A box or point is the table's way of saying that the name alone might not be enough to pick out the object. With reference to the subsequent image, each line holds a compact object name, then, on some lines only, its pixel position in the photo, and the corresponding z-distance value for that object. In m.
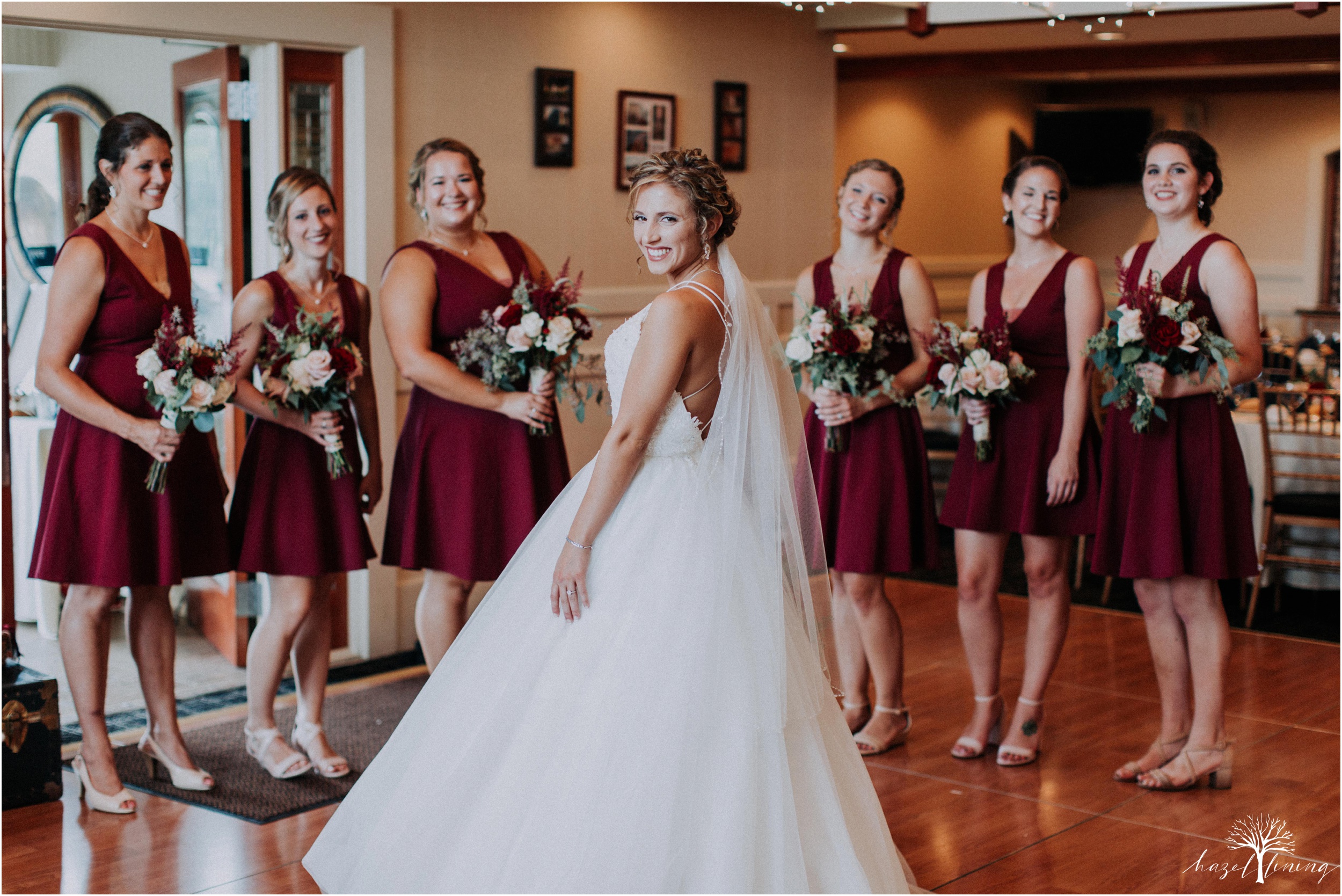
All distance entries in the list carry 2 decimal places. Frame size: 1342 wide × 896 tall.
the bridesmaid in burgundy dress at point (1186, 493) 4.03
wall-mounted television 11.40
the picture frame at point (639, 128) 6.59
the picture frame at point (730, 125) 7.09
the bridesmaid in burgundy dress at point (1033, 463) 4.28
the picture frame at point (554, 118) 6.18
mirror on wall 4.62
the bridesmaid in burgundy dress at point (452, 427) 4.12
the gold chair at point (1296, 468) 6.45
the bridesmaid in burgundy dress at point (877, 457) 4.46
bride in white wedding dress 2.83
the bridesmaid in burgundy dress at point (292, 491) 4.15
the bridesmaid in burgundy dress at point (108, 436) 3.82
